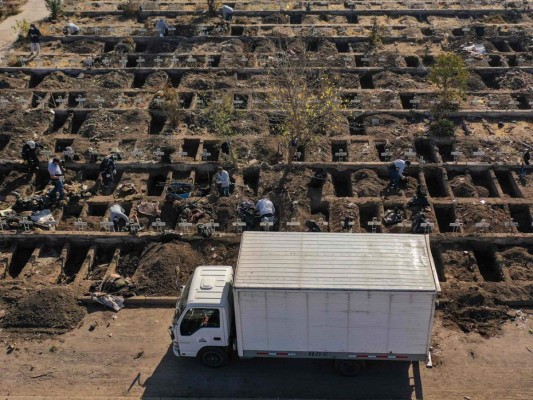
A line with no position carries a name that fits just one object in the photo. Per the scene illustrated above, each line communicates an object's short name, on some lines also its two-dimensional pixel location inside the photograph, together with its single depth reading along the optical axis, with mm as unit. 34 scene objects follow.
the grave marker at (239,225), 21103
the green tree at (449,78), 26141
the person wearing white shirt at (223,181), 22312
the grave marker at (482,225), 20719
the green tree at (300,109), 23406
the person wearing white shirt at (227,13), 35688
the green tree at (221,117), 25312
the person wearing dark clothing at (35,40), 32781
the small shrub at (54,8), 36812
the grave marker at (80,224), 21328
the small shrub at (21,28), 34612
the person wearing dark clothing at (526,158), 23766
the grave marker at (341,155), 24188
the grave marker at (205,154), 24578
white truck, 14805
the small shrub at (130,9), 37125
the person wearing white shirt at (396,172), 22769
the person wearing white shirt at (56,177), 22562
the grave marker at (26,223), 21125
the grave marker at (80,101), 28012
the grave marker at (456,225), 20938
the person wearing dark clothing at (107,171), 23406
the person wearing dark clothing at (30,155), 23891
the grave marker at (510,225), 21062
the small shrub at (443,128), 25500
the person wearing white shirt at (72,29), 34750
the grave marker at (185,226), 21047
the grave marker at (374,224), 21062
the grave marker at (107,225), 21141
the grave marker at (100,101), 28141
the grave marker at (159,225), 20980
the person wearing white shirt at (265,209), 21375
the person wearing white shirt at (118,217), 21219
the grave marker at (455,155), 24266
